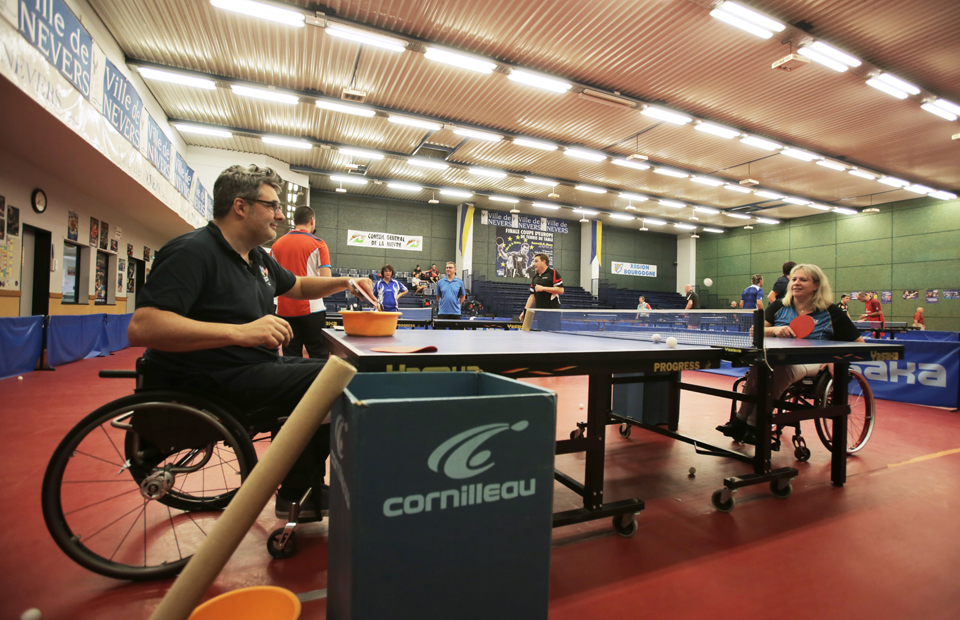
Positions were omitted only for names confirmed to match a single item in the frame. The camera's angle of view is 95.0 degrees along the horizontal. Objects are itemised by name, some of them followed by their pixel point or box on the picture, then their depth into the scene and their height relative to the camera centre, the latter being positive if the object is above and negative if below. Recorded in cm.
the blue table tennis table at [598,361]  140 -17
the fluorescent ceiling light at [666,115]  847 +393
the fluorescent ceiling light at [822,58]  638 +387
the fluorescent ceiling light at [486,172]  1238 +393
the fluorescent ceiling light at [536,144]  1030 +399
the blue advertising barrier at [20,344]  495 -61
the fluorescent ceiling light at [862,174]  1150 +396
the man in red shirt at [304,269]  314 +26
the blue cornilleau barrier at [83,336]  604 -66
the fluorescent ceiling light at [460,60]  675 +390
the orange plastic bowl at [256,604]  113 -80
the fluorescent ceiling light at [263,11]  559 +380
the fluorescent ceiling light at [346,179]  1346 +395
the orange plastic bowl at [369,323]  199 -8
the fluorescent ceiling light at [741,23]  565 +391
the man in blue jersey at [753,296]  764 +41
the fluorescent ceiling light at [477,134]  970 +394
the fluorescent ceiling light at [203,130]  993 +389
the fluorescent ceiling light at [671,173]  1193 +398
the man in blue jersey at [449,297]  783 +20
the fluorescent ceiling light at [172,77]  756 +385
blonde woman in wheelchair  285 -1
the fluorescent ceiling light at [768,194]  1391 +405
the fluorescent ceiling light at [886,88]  716 +393
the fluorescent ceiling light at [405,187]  1393 +390
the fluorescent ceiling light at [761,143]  970 +397
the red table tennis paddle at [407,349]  134 -13
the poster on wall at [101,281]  844 +28
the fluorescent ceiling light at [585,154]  1084 +400
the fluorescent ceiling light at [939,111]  791 +395
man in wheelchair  136 -8
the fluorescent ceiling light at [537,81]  735 +394
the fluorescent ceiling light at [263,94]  792 +382
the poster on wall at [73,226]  725 +115
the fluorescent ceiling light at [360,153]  1102 +389
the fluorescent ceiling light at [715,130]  903 +396
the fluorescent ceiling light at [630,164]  1140 +398
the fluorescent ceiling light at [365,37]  609 +381
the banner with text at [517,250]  1788 +253
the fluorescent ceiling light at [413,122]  915 +391
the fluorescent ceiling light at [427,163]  1184 +397
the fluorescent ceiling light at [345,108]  855 +388
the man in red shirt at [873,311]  967 +29
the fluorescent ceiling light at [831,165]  1087 +397
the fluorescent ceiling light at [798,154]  1030 +398
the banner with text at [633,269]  1988 +211
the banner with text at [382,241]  1589 +242
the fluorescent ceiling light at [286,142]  1048 +388
